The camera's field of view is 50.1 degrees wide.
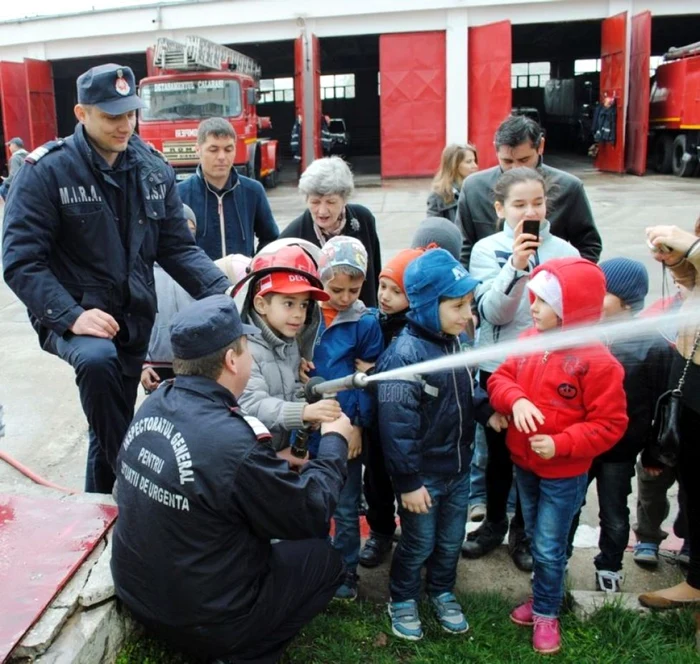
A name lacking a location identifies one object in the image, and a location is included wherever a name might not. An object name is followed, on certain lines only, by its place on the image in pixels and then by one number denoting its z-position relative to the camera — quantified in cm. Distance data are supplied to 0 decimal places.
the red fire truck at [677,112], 1950
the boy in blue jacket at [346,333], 321
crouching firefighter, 237
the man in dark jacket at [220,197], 452
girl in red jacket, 287
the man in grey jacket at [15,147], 1415
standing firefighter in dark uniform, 300
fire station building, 2098
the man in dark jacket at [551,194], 397
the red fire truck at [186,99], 1753
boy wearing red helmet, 293
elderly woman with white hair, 384
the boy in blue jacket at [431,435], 295
